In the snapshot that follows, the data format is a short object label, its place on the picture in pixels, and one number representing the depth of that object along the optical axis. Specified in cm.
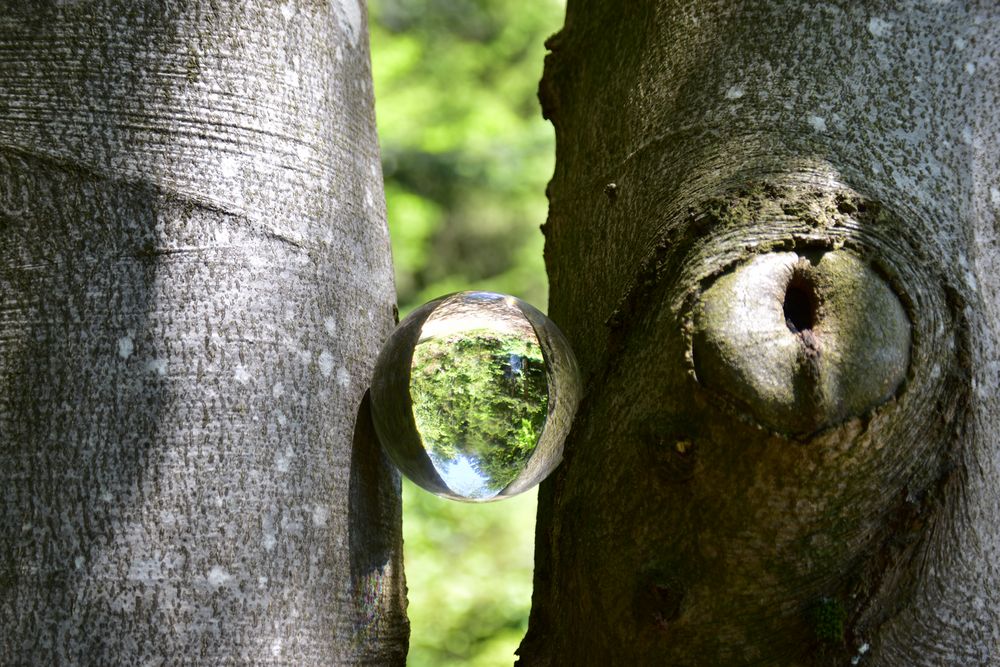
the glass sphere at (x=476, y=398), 120
